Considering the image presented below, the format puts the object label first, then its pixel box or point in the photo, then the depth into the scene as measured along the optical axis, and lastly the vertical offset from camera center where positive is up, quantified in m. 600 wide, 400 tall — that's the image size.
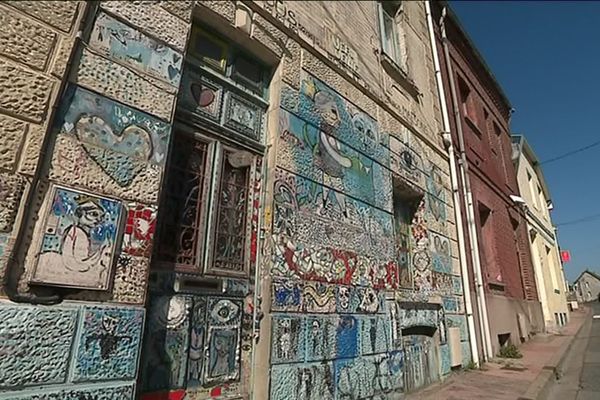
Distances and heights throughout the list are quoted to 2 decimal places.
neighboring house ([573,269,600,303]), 55.97 +4.36
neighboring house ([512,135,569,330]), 14.67 +3.46
